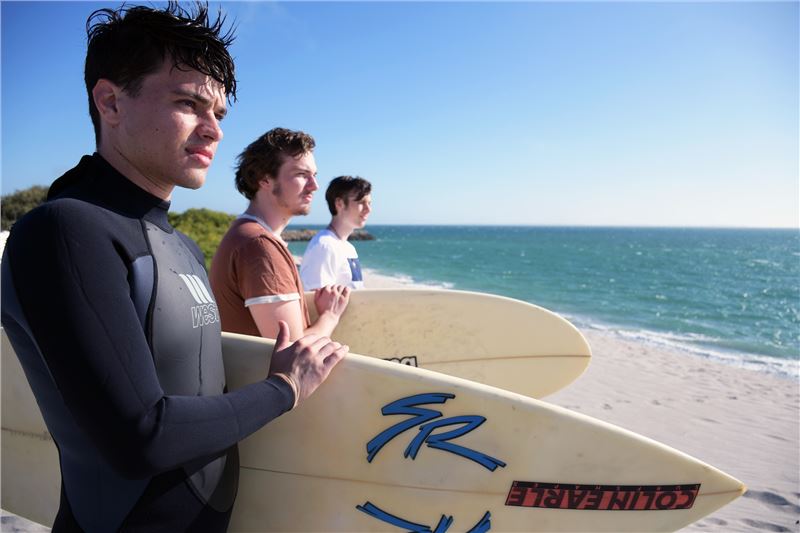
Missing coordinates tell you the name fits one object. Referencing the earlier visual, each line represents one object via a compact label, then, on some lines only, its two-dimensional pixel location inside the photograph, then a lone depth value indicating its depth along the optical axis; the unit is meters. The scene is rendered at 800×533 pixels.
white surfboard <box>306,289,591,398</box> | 2.93
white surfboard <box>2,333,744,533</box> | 1.51
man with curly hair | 1.63
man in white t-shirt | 3.15
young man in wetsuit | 0.75
